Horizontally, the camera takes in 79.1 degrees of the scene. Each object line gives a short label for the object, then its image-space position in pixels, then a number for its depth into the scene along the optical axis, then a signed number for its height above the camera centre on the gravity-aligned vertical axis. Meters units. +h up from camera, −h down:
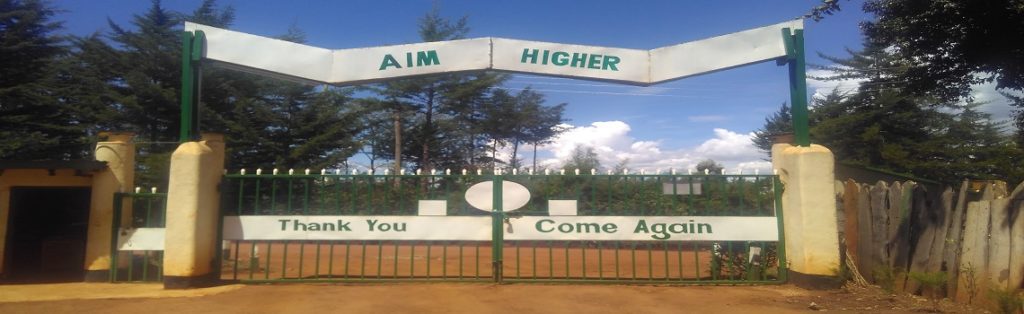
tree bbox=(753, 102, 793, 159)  36.09 +4.56
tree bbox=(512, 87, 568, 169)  33.62 +4.58
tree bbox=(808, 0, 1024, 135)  7.85 +2.33
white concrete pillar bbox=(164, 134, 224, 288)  7.55 -0.25
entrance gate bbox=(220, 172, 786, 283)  7.81 -0.30
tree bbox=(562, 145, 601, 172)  32.12 +2.40
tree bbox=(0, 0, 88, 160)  20.52 +3.80
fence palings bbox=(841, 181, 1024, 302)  5.91 -0.30
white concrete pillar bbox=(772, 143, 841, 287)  7.45 -0.16
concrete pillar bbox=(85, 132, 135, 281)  8.63 +0.11
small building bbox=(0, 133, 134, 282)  8.65 -0.24
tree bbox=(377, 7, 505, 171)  27.30 +4.73
